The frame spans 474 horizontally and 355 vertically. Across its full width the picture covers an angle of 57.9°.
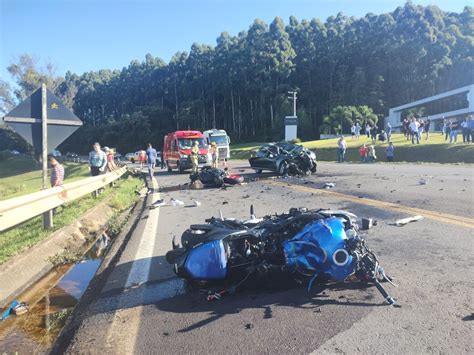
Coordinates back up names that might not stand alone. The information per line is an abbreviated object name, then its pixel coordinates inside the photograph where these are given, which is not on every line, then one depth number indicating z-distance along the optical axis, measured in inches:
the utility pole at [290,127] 1996.8
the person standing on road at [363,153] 1050.1
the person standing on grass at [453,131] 1047.0
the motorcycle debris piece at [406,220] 274.8
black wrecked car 706.8
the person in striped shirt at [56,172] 392.5
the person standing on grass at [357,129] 1551.1
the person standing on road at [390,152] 1023.0
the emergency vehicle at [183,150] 938.1
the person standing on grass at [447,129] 1140.3
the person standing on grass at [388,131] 1246.3
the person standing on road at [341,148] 1096.0
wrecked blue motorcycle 155.6
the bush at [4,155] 2580.2
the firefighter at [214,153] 1027.8
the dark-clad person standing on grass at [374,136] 1345.6
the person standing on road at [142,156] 1402.6
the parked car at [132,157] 2260.6
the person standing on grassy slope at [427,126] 1211.5
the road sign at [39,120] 284.7
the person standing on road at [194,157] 775.0
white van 1370.6
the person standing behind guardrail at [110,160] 727.7
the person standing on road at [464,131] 1027.3
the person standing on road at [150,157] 846.5
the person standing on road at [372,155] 1060.5
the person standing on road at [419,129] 1186.6
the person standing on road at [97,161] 566.9
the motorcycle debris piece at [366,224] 200.7
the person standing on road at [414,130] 1153.4
